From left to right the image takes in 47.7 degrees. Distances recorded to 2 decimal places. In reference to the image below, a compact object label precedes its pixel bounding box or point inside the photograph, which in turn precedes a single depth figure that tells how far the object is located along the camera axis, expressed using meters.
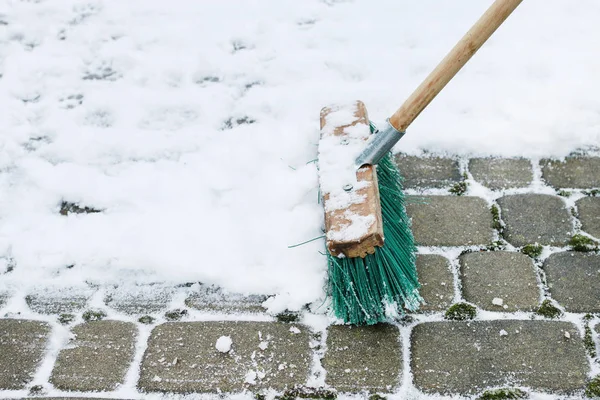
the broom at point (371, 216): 1.86
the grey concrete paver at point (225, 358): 1.91
